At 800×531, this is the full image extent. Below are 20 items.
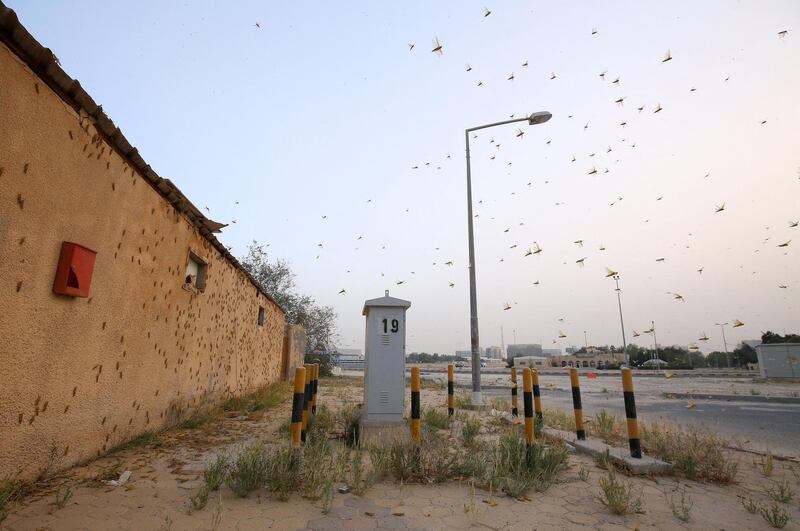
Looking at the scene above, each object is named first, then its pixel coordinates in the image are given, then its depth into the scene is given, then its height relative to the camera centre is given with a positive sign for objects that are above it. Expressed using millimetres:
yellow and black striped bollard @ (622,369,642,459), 4609 -769
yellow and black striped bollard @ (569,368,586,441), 5695 -781
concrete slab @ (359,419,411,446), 4957 -1166
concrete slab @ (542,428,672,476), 4355 -1287
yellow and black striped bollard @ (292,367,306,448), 3815 -534
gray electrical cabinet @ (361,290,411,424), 6547 -171
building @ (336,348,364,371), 75875 -1882
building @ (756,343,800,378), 23812 -480
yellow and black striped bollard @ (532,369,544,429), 6272 -891
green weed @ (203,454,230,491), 3432 -1121
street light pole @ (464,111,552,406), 9867 +1044
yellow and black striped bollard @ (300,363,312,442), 5285 -750
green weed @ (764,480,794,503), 3574 -1327
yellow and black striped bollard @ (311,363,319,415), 5879 -487
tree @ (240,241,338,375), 25984 +2650
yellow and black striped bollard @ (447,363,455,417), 7861 -827
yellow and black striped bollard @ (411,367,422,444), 4387 -671
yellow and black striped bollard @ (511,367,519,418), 7676 -941
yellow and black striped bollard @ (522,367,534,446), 4250 -573
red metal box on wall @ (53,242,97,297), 3504 +715
